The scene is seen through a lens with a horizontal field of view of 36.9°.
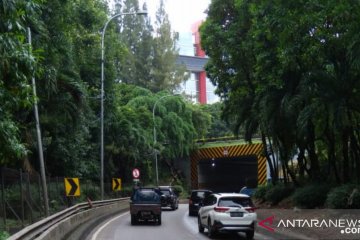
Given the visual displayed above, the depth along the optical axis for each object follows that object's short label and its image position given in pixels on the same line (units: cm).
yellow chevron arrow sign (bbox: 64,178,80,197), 2488
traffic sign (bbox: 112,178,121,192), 3947
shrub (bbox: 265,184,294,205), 2989
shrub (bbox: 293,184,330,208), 2316
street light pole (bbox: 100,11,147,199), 3191
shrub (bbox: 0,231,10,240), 1142
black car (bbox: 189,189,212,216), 3303
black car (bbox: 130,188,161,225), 2653
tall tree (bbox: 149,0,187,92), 7638
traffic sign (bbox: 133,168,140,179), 4409
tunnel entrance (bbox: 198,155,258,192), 7525
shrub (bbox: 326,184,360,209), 1867
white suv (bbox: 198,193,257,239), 1914
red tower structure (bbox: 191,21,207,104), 9994
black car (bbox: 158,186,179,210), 4091
